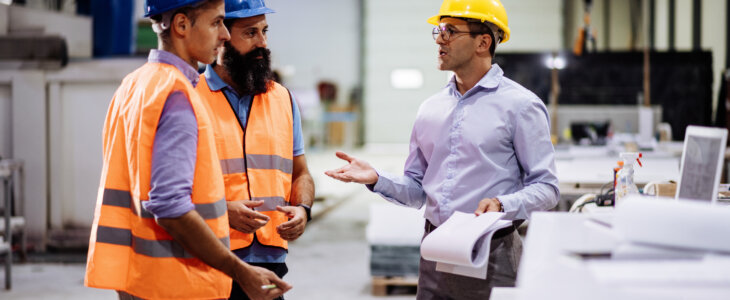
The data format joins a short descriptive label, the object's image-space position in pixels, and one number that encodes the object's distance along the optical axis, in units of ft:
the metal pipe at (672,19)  46.03
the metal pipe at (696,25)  40.75
